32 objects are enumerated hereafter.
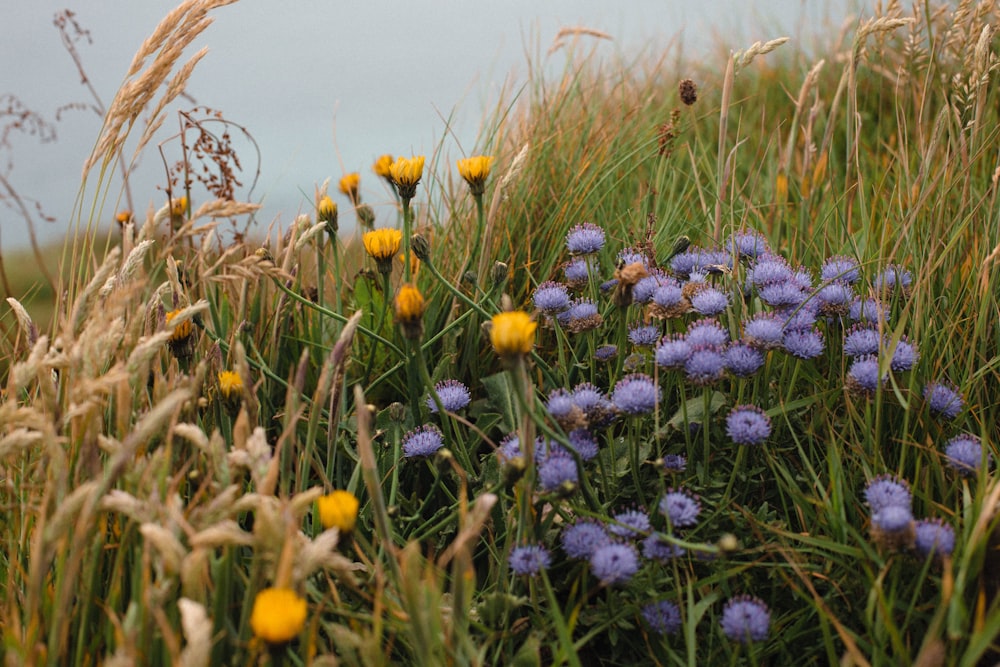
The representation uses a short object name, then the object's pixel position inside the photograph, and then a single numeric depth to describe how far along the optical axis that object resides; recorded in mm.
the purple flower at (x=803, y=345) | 1286
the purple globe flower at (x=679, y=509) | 1223
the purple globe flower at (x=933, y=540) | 1184
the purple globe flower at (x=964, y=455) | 1258
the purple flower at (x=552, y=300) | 1360
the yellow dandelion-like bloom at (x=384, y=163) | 1561
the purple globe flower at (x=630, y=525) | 1216
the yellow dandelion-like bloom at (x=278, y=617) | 1092
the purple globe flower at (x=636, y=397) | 1253
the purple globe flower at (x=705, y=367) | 1249
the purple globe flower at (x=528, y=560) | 1211
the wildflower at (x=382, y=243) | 1349
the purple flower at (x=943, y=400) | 1315
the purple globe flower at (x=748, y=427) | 1248
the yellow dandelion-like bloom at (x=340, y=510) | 1165
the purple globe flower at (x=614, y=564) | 1191
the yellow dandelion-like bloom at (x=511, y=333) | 1159
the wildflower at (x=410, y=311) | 1224
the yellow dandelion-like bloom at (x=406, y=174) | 1399
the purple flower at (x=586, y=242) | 1401
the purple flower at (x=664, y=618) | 1220
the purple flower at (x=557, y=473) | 1213
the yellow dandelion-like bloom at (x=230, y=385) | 1318
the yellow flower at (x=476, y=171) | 1404
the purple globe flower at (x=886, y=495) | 1201
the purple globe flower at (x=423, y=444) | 1315
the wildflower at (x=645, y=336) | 1341
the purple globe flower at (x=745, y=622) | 1187
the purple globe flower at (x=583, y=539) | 1218
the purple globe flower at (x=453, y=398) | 1358
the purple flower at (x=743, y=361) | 1266
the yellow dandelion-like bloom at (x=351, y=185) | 1654
